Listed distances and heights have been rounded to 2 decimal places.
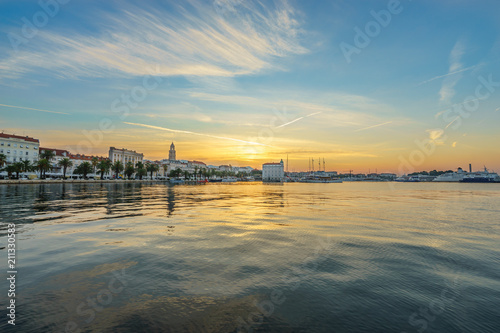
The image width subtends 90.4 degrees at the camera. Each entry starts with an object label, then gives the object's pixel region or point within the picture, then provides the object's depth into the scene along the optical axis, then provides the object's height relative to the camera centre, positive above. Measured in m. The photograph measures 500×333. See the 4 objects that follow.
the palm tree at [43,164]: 112.38 +6.41
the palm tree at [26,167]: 113.06 +5.37
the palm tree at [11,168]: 108.91 +4.58
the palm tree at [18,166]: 107.28 +5.38
